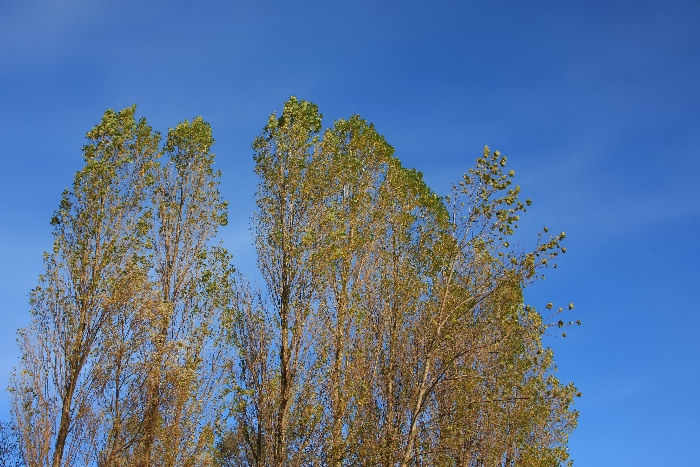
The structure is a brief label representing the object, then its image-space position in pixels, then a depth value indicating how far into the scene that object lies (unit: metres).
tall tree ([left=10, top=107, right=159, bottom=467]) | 14.55
